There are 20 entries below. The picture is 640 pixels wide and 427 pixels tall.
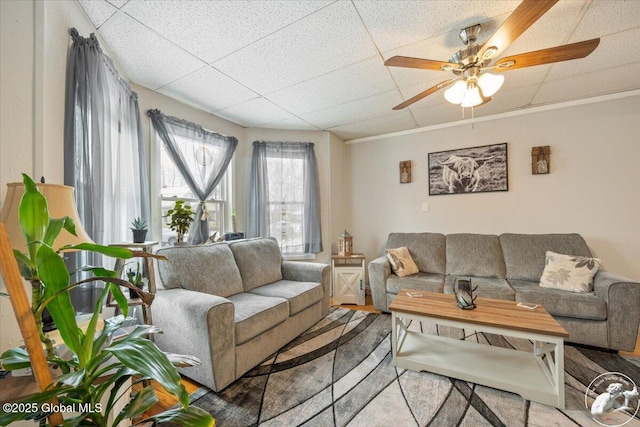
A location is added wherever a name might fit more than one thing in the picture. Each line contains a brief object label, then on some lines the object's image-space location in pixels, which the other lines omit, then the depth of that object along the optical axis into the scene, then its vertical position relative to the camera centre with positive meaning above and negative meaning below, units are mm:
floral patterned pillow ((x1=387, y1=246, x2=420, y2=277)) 2967 -606
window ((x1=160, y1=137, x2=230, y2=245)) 2695 +268
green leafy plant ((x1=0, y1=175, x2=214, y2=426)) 648 -371
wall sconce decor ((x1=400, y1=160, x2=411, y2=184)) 3703 +589
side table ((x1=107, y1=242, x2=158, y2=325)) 1657 -409
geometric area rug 1431 -1173
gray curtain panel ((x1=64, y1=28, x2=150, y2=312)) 1474 +475
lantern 3580 -447
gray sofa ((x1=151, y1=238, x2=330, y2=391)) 1626 -727
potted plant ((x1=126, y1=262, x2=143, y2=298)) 1724 -433
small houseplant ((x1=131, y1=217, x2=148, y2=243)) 1858 -108
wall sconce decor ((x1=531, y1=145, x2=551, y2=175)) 2932 +589
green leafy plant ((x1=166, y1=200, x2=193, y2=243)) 2429 -29
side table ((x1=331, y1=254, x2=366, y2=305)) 3275 -931
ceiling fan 1325 +930
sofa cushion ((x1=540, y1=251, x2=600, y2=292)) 2271 -596
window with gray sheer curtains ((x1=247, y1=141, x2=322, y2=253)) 3500 +381
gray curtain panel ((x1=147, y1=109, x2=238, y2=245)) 2609 +711
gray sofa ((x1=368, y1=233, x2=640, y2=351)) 2004 -721
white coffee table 1520 -1059
